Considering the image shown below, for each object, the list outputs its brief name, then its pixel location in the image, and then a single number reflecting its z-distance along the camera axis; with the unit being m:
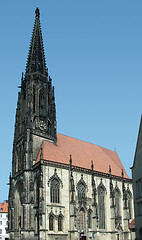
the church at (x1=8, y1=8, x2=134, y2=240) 43.97
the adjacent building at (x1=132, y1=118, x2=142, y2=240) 27.02
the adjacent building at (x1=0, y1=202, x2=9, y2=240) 83.94
